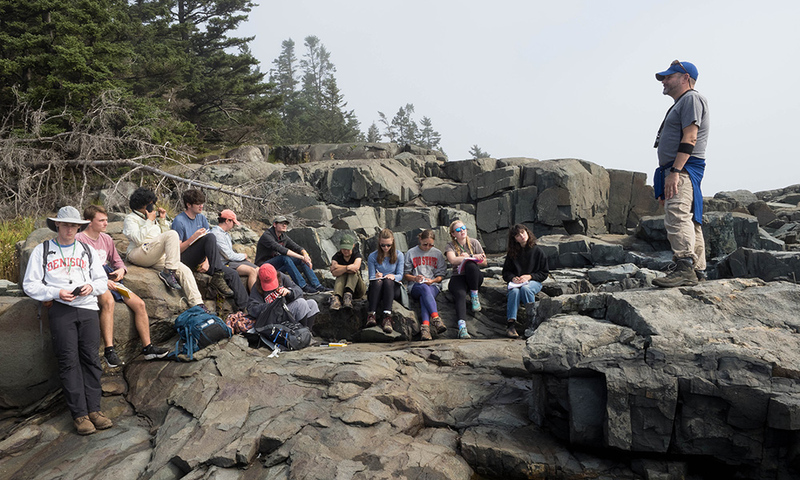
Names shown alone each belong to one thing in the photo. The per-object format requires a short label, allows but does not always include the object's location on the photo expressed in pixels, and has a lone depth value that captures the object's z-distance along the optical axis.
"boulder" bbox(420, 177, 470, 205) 21.20
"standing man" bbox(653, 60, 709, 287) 4.85
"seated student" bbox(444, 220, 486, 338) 7.33
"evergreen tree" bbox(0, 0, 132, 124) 12.14
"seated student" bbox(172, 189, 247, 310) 7.05
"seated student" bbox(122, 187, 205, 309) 6.46
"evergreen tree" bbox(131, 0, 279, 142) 23.22
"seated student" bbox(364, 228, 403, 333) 7.10
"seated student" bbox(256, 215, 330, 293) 8.01
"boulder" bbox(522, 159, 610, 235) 19.38
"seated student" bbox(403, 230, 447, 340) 7.27
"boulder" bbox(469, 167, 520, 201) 20.44
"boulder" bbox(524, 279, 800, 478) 3.69
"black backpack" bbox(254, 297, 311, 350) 6.21
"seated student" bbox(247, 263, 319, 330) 6.55
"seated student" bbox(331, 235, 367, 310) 7.50
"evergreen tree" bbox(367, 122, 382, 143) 54.31
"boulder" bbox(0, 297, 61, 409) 5.21
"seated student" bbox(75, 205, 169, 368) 5.45
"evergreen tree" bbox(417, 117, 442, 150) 60.55
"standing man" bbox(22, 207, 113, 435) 4.75
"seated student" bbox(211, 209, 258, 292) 7.50
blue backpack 5.84
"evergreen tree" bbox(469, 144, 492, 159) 60.94
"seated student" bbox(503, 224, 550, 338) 7.23
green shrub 8.62
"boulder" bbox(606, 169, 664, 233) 20.11
